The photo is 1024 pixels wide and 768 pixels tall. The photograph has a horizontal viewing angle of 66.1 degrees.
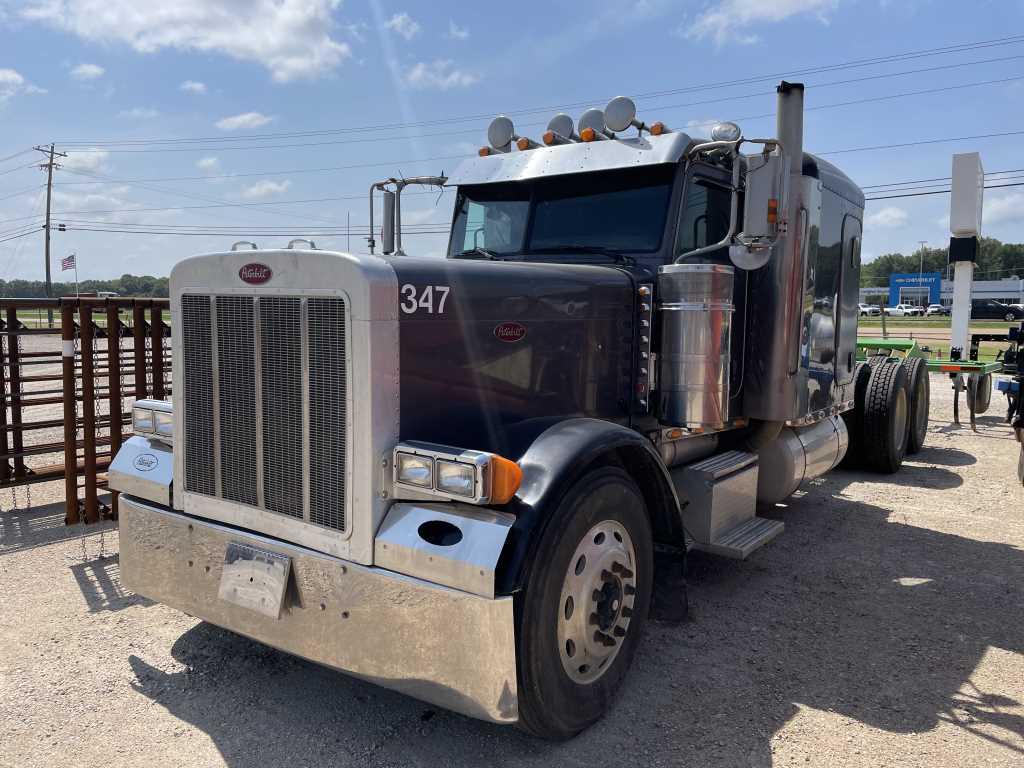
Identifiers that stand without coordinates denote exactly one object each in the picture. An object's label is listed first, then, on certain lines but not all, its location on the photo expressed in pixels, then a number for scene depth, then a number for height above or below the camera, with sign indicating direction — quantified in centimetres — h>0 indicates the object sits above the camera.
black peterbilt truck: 284 -51
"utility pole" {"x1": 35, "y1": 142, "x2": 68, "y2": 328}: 4828 +863
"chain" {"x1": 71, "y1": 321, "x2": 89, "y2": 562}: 541 -166
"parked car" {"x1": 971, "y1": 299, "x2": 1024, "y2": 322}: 5816 +87
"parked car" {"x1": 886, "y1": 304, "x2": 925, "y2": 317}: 6648 +79
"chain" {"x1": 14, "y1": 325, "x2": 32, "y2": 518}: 651 -164
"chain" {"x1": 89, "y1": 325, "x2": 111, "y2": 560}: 544 -93
